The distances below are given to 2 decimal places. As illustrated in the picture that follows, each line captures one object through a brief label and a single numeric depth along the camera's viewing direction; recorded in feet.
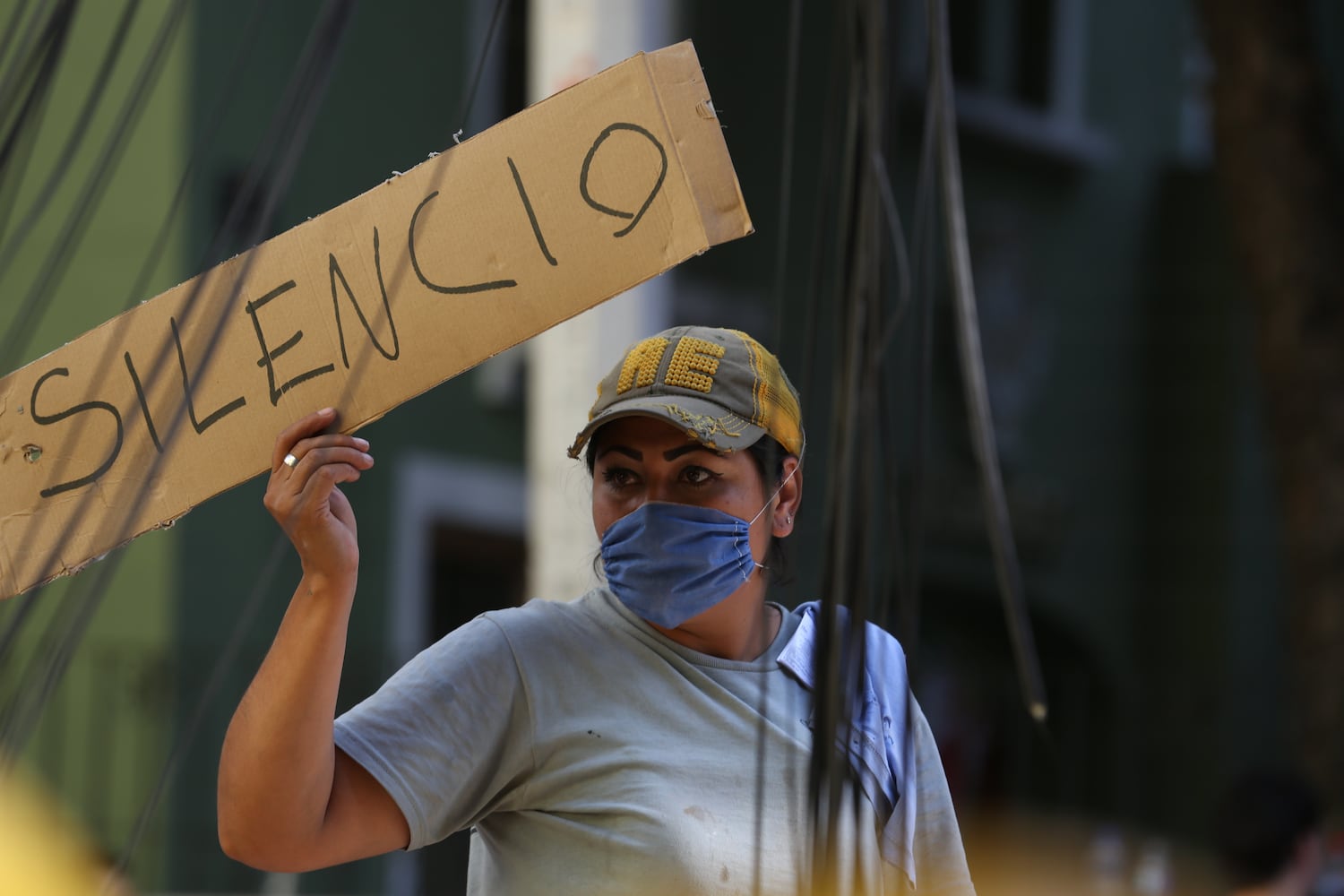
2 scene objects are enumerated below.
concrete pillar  27.53
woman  20.82
